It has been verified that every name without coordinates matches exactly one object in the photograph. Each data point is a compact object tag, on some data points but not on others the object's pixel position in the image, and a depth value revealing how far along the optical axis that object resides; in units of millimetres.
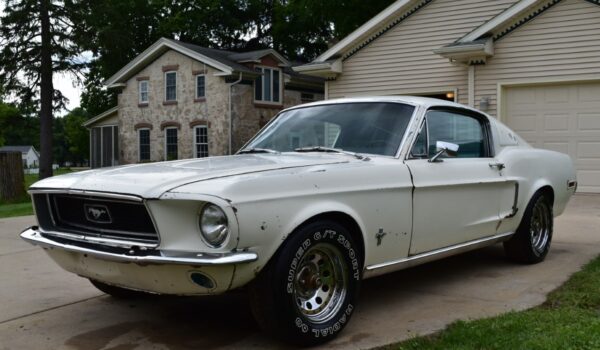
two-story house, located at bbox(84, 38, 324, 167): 27234
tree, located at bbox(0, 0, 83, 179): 28594
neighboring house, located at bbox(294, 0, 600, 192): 12516
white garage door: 12328
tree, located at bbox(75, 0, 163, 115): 29922
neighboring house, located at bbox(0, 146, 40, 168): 97138
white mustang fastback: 3244
